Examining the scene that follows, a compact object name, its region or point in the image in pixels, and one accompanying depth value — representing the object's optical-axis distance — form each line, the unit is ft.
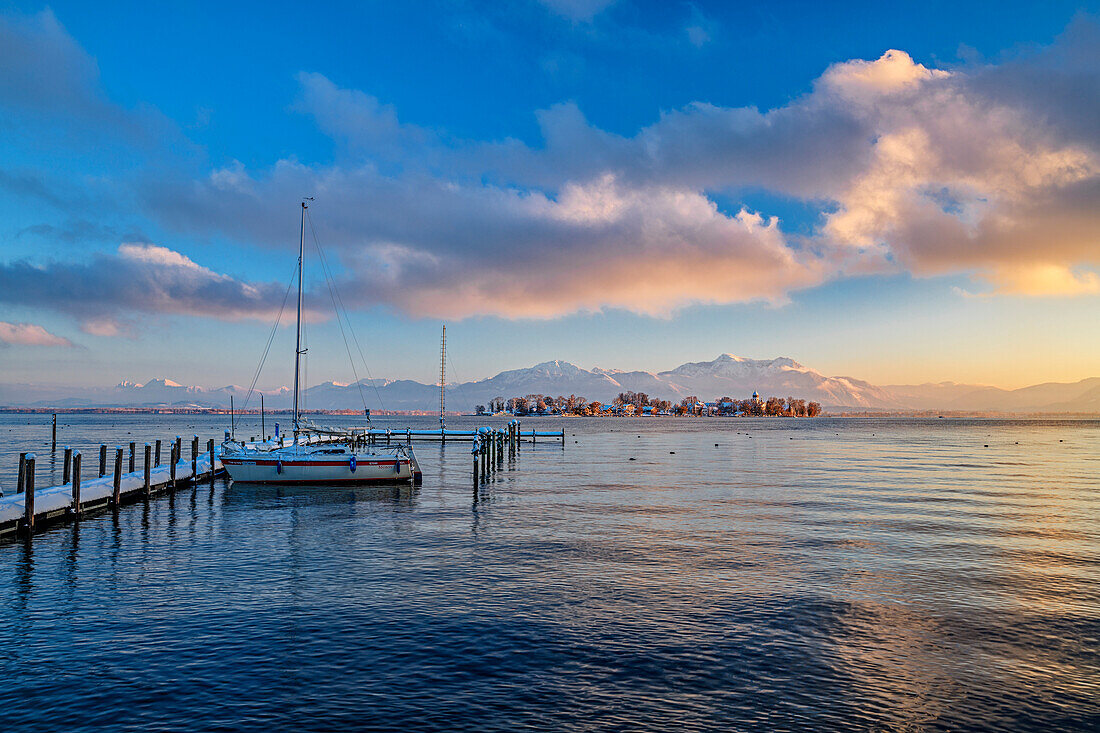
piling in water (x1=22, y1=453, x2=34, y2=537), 89.69
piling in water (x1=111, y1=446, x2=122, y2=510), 114.32
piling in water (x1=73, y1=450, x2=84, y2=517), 101.76
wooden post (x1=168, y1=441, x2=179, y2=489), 141.79
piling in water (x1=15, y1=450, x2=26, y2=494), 124.08
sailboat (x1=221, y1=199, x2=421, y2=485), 151.64
